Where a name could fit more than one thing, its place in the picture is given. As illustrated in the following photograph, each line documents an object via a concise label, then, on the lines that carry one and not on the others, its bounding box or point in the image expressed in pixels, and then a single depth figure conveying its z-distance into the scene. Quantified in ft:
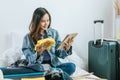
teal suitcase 8.39
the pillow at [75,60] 8.82
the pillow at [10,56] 7.80
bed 7.11
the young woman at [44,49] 7.20
